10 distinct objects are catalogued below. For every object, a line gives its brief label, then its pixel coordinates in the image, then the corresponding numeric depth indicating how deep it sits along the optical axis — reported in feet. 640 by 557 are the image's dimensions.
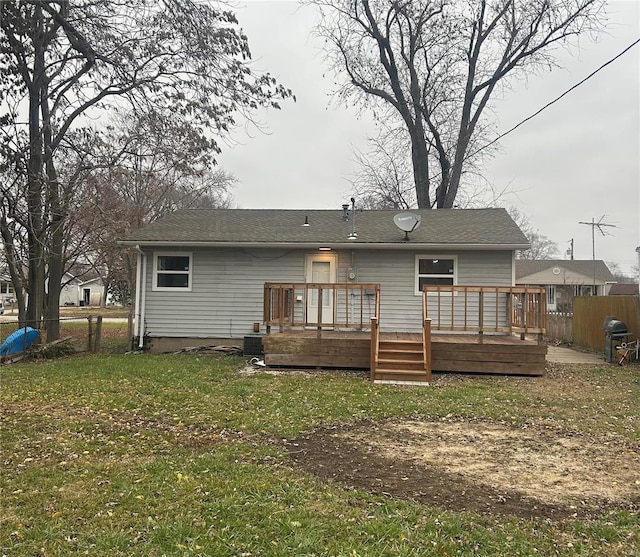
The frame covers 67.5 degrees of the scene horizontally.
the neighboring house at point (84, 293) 160.76
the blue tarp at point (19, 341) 33.73
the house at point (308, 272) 34.96
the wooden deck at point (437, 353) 27.68
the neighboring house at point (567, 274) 119.75
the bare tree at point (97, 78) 28.76
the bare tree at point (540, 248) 171.73
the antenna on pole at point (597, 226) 92.94
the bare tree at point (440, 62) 60.90
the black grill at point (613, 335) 34.53
